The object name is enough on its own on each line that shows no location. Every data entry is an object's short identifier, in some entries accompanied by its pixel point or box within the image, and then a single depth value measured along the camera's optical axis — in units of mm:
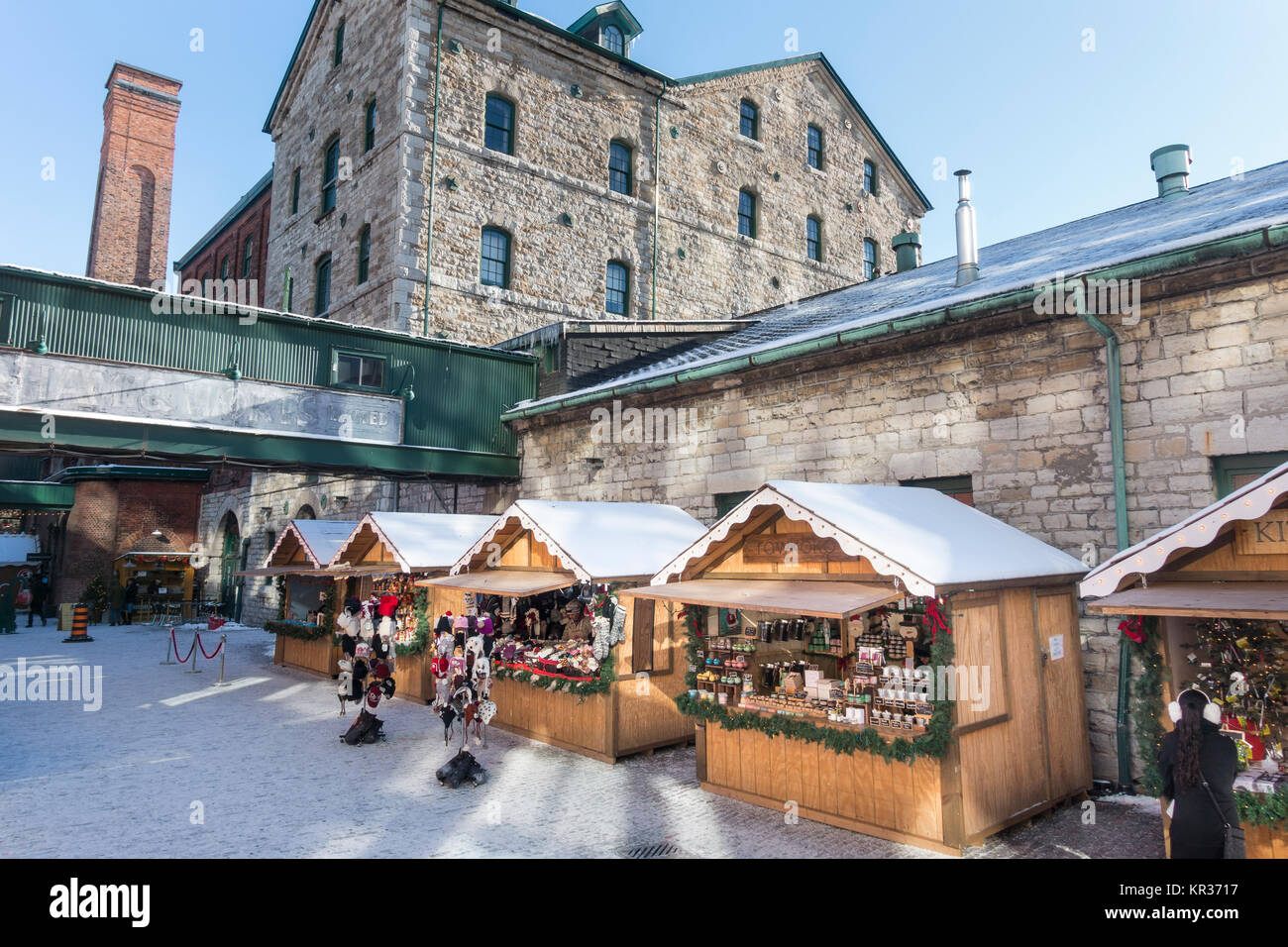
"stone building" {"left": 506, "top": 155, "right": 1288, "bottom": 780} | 7660
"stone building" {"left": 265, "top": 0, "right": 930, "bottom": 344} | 21062
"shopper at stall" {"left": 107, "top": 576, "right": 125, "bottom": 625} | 27906
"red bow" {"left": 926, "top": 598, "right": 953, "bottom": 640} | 6703
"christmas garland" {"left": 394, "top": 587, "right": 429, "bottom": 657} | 13516
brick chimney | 34031
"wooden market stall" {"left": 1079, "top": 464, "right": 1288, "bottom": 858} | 5324
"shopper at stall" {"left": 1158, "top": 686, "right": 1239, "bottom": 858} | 5125
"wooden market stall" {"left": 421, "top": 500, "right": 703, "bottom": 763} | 9734
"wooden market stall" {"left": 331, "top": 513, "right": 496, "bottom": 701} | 13453
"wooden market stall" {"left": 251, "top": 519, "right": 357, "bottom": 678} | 16172
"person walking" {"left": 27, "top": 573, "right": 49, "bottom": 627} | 30012
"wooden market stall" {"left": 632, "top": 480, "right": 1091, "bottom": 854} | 6613
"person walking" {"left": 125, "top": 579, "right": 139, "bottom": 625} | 28184
